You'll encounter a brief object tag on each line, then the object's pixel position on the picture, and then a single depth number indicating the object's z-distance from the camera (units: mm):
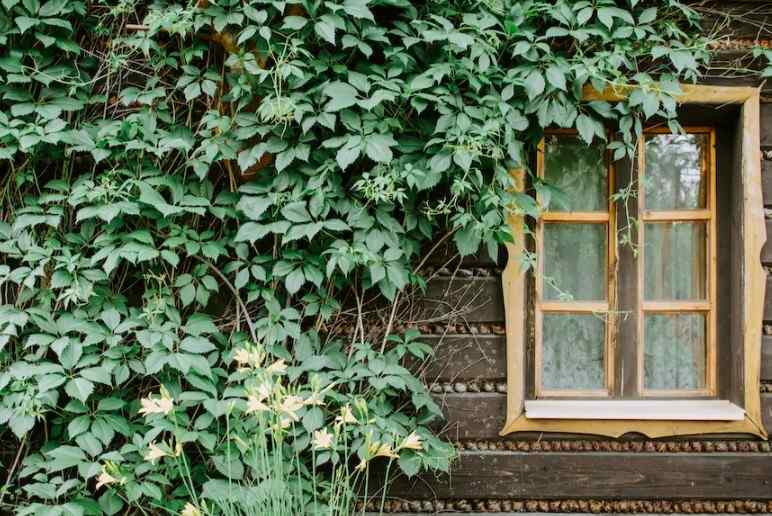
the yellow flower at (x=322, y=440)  2166
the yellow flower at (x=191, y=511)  2064
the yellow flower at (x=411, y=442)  2247
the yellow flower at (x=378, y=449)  2166
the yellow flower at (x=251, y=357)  2121
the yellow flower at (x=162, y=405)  2152
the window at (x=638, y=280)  3105
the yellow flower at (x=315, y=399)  2119
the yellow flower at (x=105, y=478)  2195
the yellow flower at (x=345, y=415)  2232
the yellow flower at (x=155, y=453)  2156
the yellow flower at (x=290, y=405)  2074
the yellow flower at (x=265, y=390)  2066
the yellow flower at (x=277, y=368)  2121
